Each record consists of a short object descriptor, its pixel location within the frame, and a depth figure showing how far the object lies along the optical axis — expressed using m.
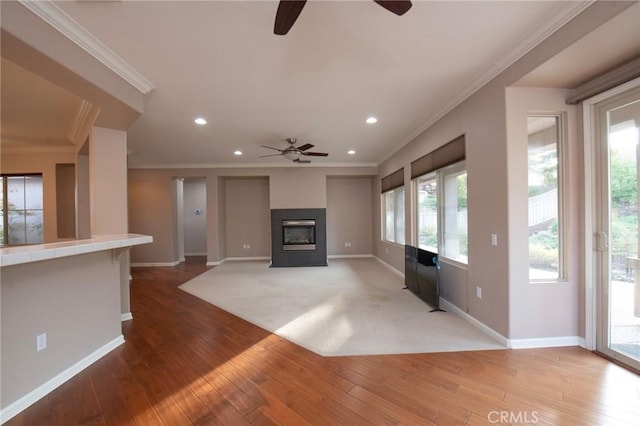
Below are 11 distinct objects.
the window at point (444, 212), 3.41
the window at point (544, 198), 2.57
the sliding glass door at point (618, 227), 2.13
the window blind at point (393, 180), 5.42
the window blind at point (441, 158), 3.26
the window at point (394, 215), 5.77
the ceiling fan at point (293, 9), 1.39
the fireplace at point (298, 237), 6.89
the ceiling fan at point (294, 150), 4.58
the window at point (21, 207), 5.00
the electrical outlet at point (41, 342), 1.95
